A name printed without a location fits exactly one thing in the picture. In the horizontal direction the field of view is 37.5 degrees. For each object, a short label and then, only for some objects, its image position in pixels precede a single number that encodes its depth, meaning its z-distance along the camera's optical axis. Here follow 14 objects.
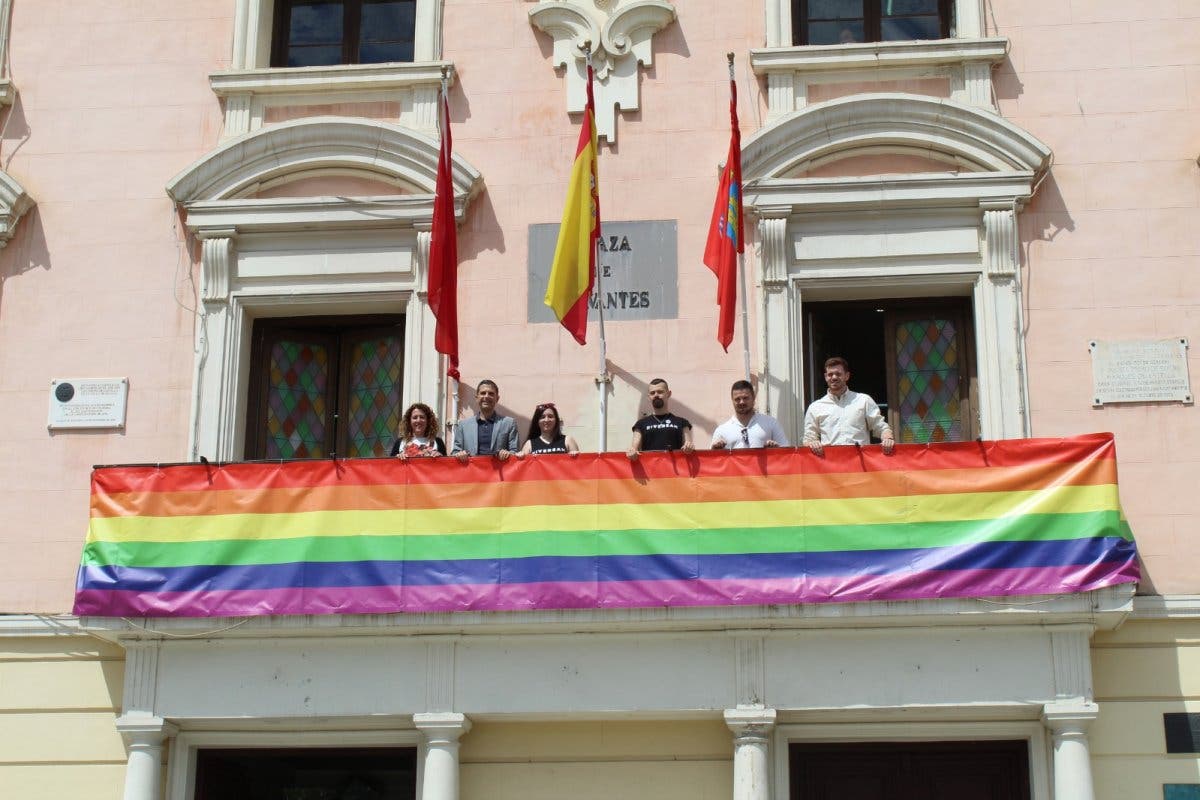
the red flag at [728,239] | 14.15
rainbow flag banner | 13.05
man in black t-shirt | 14.09
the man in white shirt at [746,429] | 13.91
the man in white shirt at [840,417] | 13.91
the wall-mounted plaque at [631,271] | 15.05
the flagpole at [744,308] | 14.64
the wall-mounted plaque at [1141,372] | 14.26
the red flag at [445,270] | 14.38
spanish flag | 14.31
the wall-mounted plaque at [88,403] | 15.28
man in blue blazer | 14.30
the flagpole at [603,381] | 14.57
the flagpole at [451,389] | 14.78
